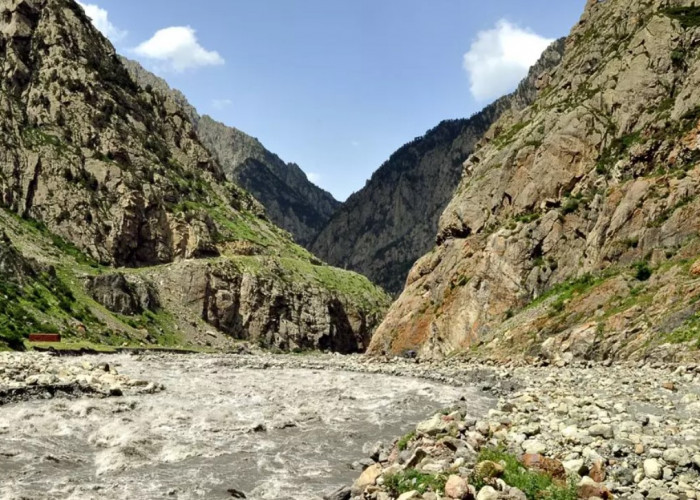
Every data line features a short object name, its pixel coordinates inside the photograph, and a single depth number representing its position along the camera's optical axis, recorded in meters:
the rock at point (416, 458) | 18.44
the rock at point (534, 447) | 17.97
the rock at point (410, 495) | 15.12
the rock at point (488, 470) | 15.86
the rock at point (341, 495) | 18.12
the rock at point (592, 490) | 14.43
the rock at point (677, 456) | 15.29
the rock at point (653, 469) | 15.08
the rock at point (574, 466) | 15.76
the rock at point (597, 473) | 15.48
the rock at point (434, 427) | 21.78
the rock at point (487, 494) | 14.51
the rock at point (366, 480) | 18.08
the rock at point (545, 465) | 15.96
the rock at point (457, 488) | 14.82
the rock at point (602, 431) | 18.48
